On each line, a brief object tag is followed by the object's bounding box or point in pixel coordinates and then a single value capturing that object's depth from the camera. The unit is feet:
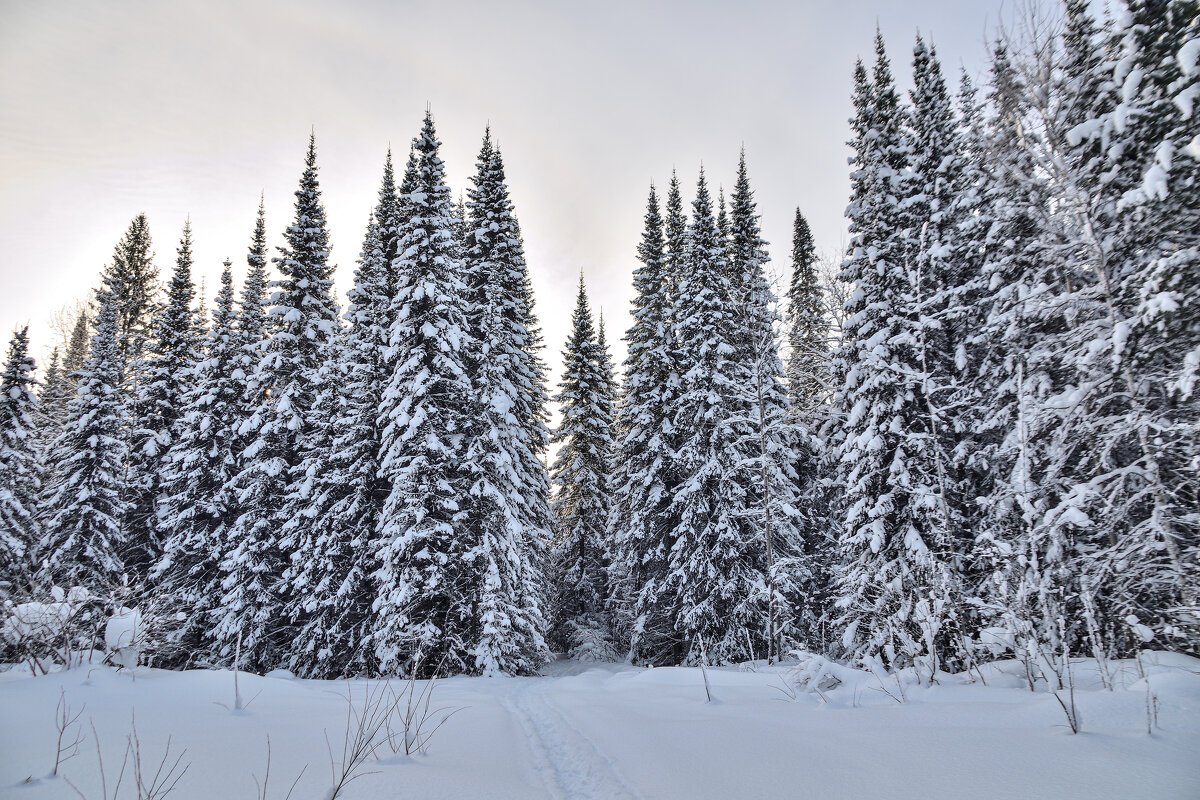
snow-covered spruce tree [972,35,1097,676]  31.89
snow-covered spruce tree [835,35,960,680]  43.80
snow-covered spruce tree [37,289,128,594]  64.85
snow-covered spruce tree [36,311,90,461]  102.23
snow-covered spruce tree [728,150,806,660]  57.06
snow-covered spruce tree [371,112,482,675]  49.57
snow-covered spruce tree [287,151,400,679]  54.24
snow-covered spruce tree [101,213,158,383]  99.40
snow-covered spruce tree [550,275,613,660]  84.79
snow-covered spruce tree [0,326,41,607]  60.75
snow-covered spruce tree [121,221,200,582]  74.64
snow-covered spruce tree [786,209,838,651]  59.88
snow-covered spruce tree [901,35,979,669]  44.19
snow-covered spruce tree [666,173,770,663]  58.23
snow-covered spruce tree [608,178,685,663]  65.62
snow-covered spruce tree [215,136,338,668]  57.67
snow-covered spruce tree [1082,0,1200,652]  25.98
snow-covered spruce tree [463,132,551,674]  53.78
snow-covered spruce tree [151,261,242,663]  62.08
